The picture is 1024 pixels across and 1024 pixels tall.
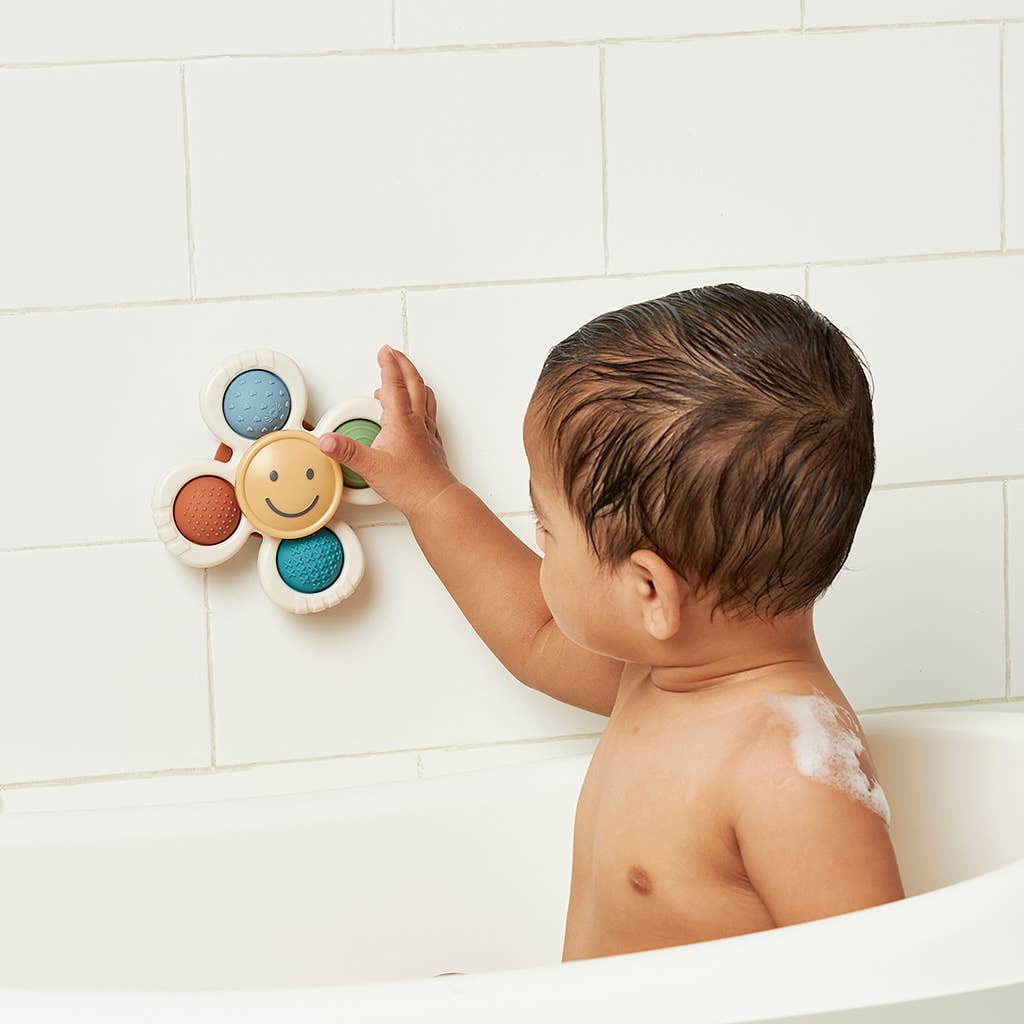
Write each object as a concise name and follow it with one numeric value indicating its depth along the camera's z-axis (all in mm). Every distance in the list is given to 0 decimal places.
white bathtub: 1229
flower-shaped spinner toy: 1257
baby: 1091
